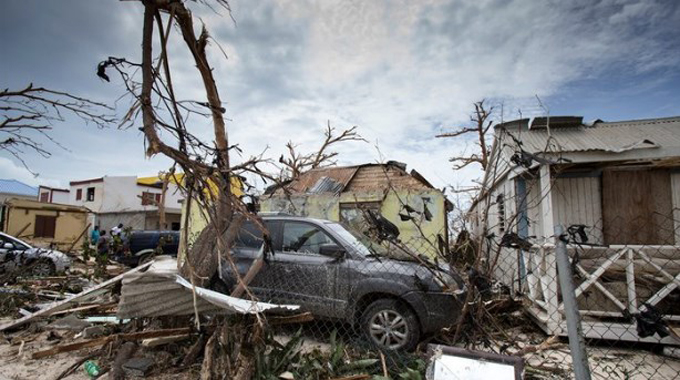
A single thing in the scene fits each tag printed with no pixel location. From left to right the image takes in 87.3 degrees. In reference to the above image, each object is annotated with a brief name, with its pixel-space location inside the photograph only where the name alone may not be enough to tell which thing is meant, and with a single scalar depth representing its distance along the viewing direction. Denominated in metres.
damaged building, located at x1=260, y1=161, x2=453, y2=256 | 11.33
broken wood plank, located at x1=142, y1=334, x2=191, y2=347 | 3.72
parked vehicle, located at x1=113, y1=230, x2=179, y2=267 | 12.90
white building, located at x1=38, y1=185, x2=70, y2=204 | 40.19
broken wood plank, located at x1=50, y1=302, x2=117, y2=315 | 5.26
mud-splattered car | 4.41
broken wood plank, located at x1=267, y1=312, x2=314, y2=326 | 3.57
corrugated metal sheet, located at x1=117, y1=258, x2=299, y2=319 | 3.35
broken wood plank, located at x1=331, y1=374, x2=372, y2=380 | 3.03
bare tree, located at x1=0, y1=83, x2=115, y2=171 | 5.92
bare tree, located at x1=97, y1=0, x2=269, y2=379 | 3.08
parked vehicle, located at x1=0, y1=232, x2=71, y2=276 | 9.21
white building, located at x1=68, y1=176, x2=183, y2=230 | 31.84
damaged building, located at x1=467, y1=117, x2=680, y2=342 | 5.27
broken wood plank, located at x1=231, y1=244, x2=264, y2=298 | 3.67
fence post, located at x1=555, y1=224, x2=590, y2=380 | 1.98
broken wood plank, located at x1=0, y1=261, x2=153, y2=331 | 4.67
